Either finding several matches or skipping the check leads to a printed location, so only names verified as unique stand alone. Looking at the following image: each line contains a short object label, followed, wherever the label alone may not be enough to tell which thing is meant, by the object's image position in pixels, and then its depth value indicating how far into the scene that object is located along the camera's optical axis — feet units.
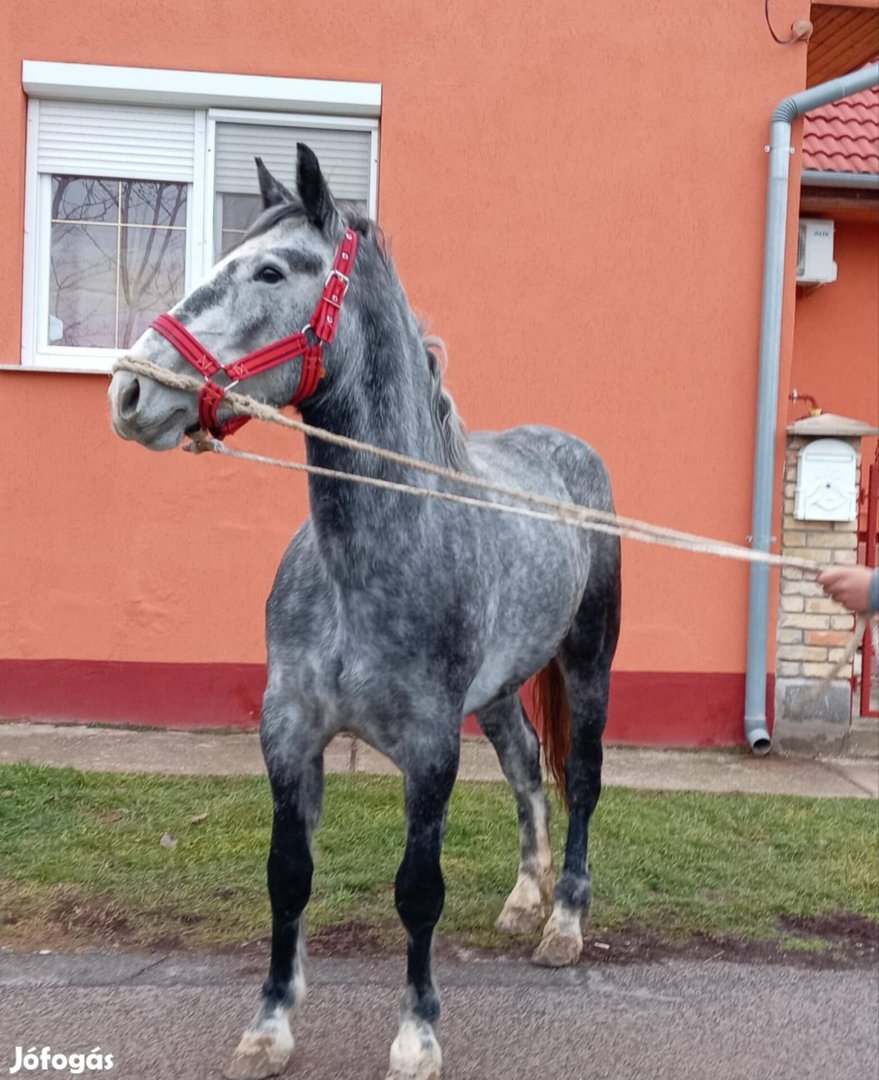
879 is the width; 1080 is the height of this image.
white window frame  20.30
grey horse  8.59
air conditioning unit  28.94
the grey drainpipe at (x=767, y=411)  20.83
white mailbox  21.09
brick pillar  21.20
